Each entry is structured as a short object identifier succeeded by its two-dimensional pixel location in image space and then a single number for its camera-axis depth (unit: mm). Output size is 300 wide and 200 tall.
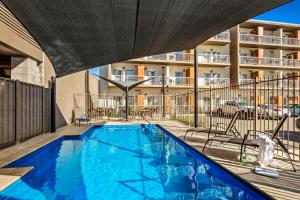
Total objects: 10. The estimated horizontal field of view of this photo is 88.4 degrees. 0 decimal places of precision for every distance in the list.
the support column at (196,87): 6665
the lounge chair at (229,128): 4212
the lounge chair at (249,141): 2920
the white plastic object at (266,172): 2506
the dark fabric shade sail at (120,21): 2507
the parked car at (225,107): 5921
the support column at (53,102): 5988
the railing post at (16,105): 4481
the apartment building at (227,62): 15897
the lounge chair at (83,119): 7791
